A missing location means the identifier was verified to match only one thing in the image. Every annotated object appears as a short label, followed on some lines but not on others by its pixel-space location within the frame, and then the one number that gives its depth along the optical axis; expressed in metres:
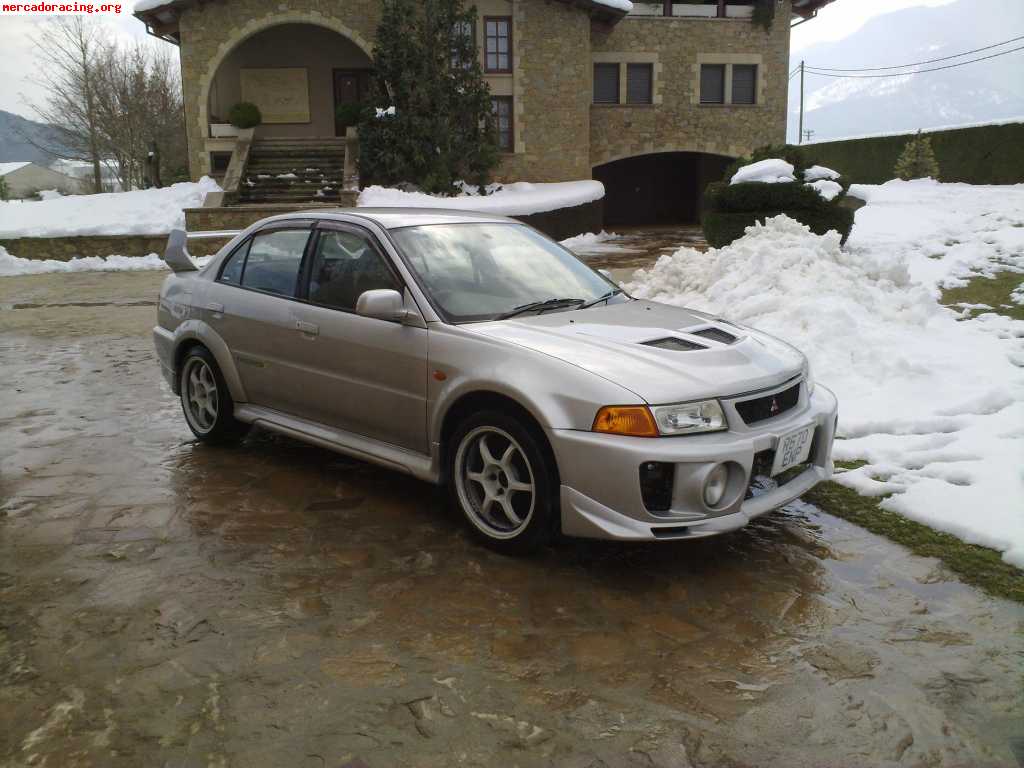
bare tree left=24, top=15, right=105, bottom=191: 39.12
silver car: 3.65
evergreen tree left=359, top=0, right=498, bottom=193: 21.77
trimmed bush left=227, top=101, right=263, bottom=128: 24.56
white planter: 24.61
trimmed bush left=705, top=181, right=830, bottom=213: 13.09
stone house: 23.89
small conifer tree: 22.55
